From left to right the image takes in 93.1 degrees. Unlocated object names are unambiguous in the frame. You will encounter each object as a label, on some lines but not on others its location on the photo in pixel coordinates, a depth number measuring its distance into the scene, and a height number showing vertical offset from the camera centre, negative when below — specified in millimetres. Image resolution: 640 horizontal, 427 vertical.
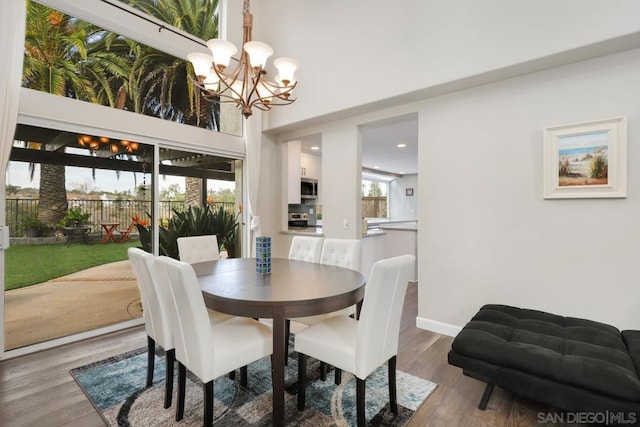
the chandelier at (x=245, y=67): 2188 +1083
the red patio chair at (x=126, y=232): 3344 -264
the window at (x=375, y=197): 9032 +416
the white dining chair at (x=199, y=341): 1595 -786
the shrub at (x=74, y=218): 2963 -96
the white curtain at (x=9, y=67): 2410 +1135
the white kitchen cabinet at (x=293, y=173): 5211 +652
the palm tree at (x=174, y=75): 3473 +1624
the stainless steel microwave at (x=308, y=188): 6078 +446
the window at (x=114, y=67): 2791 +1500
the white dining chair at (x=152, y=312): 1949 -691
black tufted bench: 1511 -814
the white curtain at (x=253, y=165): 4492 +660
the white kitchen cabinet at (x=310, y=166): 6366 +960
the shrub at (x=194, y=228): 3645 -245
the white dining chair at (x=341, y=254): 2818 -413
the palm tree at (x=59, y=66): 2752 +1367
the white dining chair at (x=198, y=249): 3082 -419
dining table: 1696 -500
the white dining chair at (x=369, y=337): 1624 -777
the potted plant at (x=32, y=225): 2744 -156
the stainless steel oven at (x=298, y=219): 6198 -184
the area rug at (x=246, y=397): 1843 -1275
